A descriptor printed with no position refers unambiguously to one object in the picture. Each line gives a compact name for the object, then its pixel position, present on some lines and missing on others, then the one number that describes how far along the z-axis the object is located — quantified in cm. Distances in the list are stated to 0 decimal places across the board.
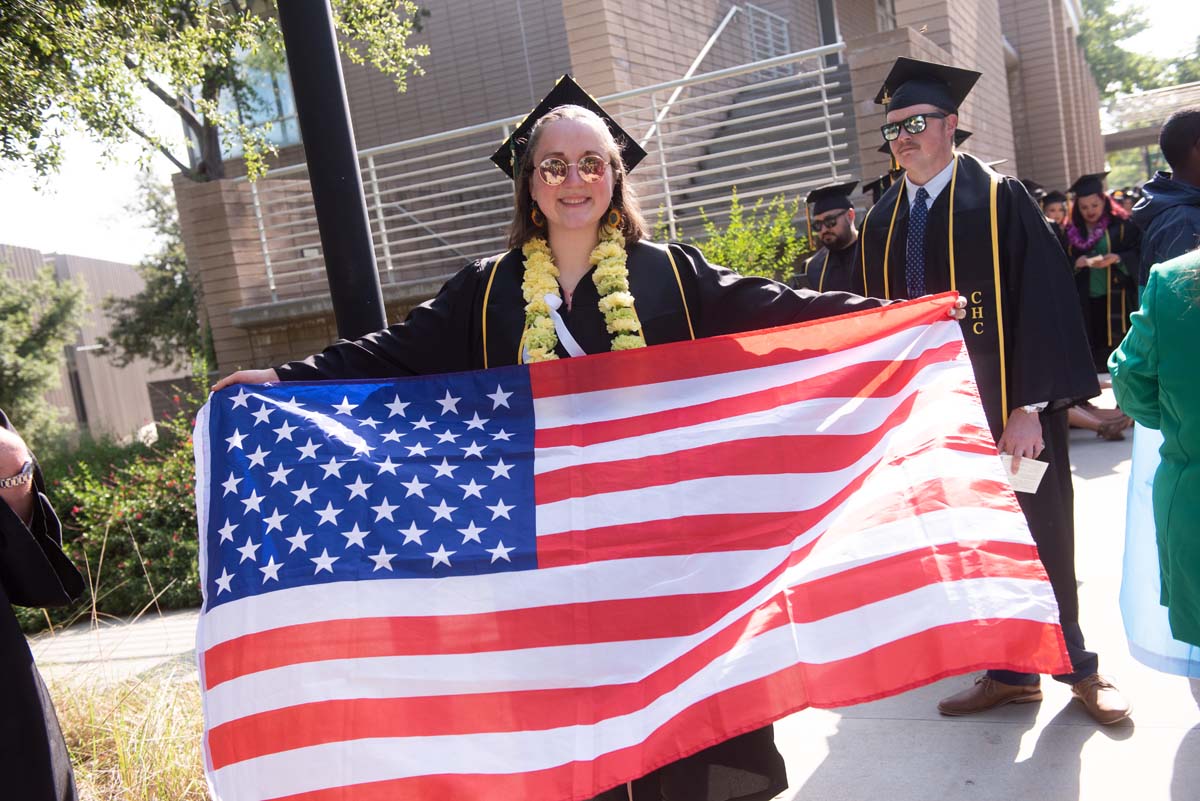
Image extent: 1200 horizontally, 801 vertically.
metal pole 351
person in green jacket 258
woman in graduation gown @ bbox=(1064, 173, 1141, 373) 932
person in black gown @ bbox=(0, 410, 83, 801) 246
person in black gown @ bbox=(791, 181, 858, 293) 693
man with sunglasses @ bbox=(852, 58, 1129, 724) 366
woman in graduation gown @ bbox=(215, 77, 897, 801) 310
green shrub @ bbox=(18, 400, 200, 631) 815
